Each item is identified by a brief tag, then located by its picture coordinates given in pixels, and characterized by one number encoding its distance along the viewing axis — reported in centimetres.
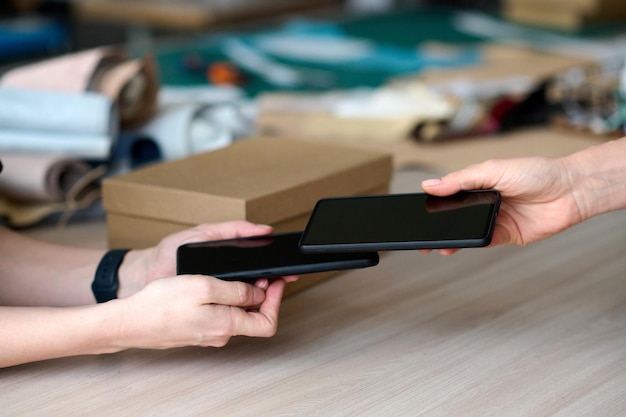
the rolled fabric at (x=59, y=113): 144
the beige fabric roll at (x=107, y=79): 151
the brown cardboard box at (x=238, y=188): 117
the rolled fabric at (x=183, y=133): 151
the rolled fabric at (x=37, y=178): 137
